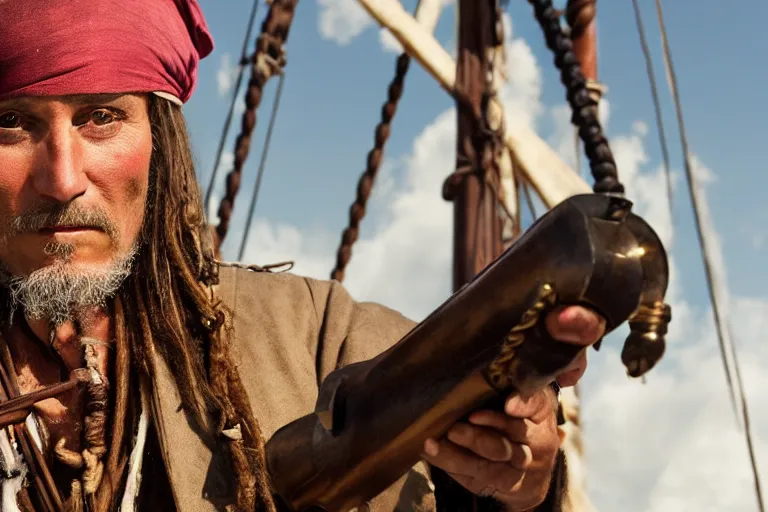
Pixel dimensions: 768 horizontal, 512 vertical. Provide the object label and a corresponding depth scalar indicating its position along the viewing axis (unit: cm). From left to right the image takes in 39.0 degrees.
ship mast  621
